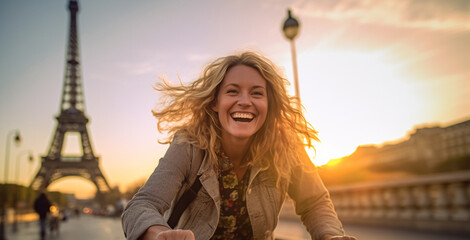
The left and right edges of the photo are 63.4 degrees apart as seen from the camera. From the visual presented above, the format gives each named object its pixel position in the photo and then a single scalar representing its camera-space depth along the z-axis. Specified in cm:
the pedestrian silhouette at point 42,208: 1357
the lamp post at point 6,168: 1423
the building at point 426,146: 7550
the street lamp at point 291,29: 908
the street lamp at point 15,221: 1927
